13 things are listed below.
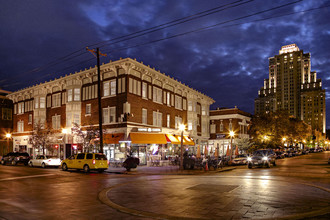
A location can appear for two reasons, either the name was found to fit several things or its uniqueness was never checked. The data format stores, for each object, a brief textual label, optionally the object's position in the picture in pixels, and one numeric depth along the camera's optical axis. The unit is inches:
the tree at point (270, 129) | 2137.1
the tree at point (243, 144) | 2288.5
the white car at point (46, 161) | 1284.4
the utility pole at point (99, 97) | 1104.7
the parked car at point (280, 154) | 2159.4
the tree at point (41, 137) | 1625.2
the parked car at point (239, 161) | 1405.0
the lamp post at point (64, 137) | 1635.1
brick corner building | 1387.8
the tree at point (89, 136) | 1348.4
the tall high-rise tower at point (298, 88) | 7224.4
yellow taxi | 999.0
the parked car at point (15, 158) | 1461.6
